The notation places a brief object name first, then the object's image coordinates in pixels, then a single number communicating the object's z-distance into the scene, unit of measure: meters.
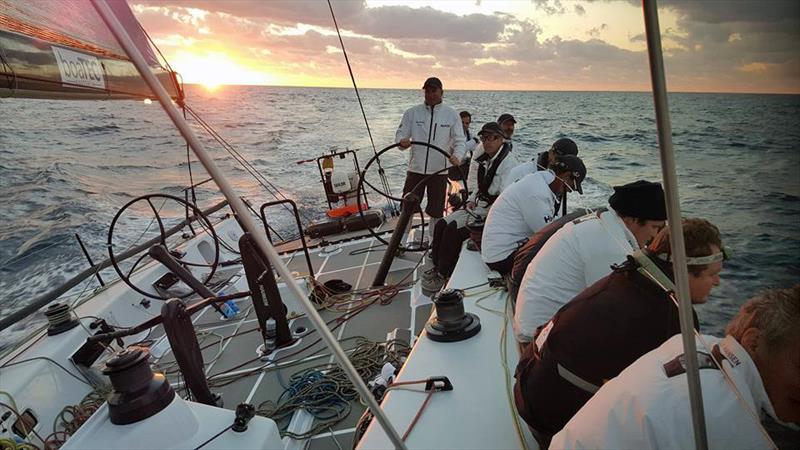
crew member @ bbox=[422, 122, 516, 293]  3.44
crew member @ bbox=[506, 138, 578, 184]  3.51
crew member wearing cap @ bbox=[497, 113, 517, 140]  5.60
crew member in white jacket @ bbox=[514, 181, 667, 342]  1.72
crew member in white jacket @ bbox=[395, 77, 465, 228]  4.38
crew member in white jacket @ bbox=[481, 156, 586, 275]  2.68
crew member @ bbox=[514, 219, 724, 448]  1.17
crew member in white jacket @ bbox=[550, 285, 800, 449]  0.74
